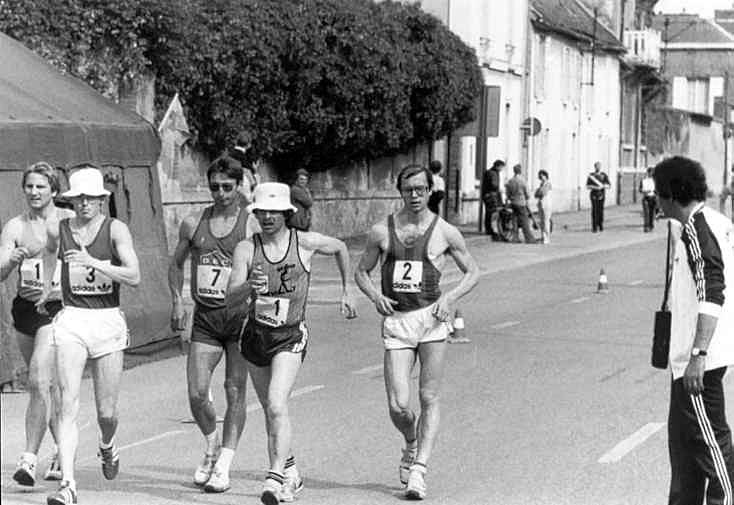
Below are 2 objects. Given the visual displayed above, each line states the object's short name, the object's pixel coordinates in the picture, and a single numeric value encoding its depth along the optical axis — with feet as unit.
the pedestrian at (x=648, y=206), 148.05
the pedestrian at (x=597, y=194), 137.49
